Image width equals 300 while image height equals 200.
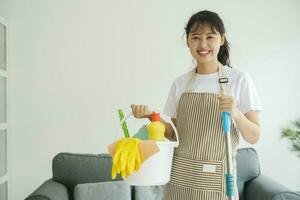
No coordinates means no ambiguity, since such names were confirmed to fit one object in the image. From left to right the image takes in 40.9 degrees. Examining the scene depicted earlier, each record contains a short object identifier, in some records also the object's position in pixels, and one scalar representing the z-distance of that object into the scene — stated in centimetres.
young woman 145
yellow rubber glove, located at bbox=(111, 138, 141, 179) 136
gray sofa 254
